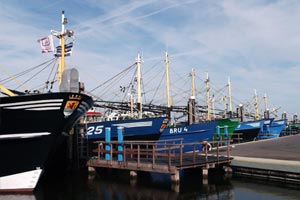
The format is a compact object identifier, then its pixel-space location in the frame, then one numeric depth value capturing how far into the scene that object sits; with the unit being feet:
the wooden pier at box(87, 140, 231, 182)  38.29
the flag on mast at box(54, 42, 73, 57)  44.05
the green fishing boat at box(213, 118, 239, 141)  70.75
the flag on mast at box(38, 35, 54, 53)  42.59
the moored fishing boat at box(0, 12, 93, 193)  32.98
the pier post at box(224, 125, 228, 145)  70.63
